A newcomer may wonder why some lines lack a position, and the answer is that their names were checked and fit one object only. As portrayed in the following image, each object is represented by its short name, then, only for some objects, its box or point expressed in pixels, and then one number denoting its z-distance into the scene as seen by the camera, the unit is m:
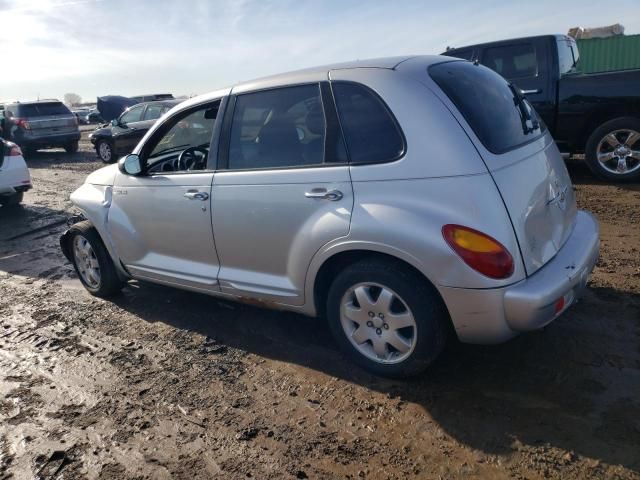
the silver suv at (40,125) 16.08
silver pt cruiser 2.69
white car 8.55
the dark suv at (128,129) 13.54
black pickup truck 7.02
